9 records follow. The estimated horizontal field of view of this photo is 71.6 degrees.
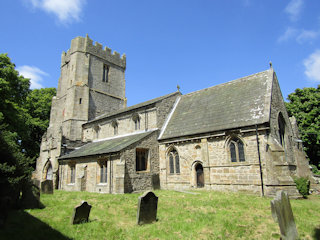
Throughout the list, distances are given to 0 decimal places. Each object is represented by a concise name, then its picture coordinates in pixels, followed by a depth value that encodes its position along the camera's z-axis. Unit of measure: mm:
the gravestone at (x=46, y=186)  15969
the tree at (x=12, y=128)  9000
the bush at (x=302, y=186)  13317
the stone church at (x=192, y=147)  14417
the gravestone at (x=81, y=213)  7746
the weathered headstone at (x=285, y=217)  6022
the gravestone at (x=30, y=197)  9852
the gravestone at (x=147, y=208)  7859
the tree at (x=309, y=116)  25317
